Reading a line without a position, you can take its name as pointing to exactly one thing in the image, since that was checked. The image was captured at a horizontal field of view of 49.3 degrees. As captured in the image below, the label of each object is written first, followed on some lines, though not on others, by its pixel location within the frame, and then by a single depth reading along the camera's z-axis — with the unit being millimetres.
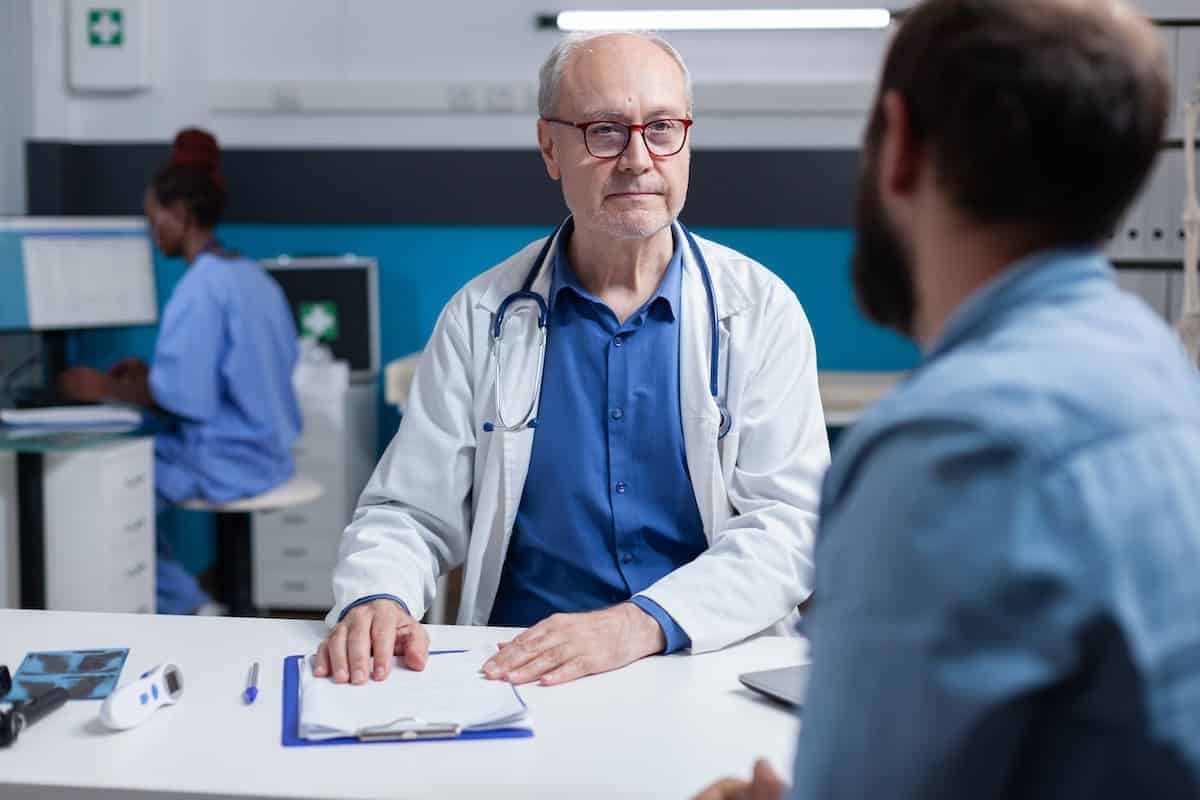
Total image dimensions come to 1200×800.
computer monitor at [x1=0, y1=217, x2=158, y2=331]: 3578
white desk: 1072
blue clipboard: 1153
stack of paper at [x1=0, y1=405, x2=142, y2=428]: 3164
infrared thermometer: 1178
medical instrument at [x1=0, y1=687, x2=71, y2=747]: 1148
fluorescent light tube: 4340
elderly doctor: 1707
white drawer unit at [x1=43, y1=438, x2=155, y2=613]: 3188
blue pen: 1256
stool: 3613
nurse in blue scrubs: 3498
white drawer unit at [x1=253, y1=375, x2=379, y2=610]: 4102
